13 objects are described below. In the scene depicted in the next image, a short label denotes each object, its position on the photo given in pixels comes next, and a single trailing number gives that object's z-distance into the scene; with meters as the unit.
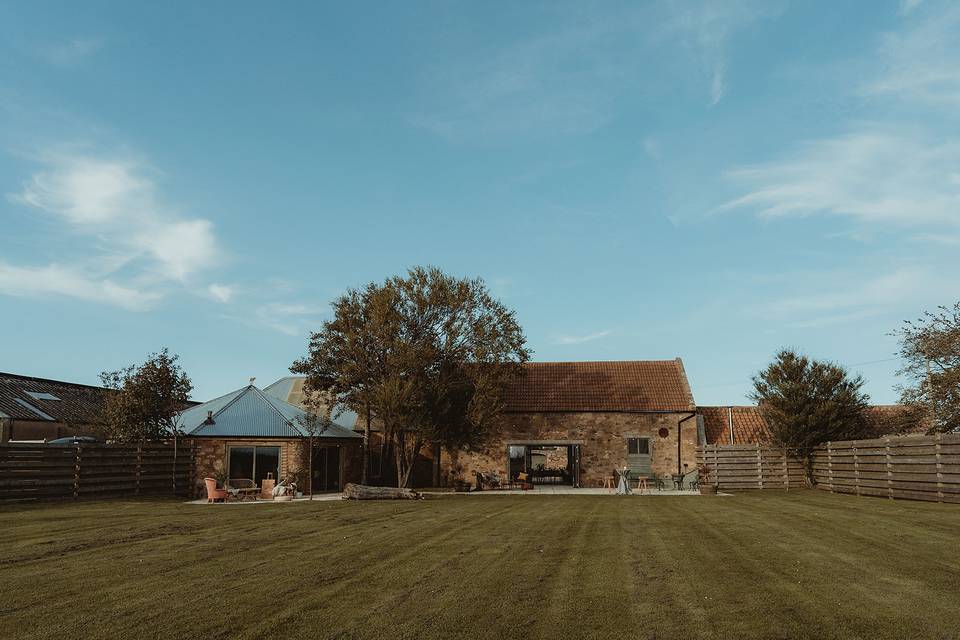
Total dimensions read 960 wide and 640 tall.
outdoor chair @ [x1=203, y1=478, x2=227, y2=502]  24.34
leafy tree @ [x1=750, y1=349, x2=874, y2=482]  28.83
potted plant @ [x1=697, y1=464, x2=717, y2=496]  27.86
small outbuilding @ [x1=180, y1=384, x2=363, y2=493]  28.33
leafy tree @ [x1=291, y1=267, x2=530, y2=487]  28.80
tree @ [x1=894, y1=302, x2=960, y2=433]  29.77
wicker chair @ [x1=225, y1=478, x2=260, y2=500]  25.38
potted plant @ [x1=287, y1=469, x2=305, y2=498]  27.60
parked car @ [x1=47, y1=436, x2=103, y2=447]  32.38
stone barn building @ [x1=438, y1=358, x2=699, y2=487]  33.50
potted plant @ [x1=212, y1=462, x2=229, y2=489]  27.34
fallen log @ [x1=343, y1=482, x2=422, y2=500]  24.58
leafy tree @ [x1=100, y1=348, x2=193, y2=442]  28.97
